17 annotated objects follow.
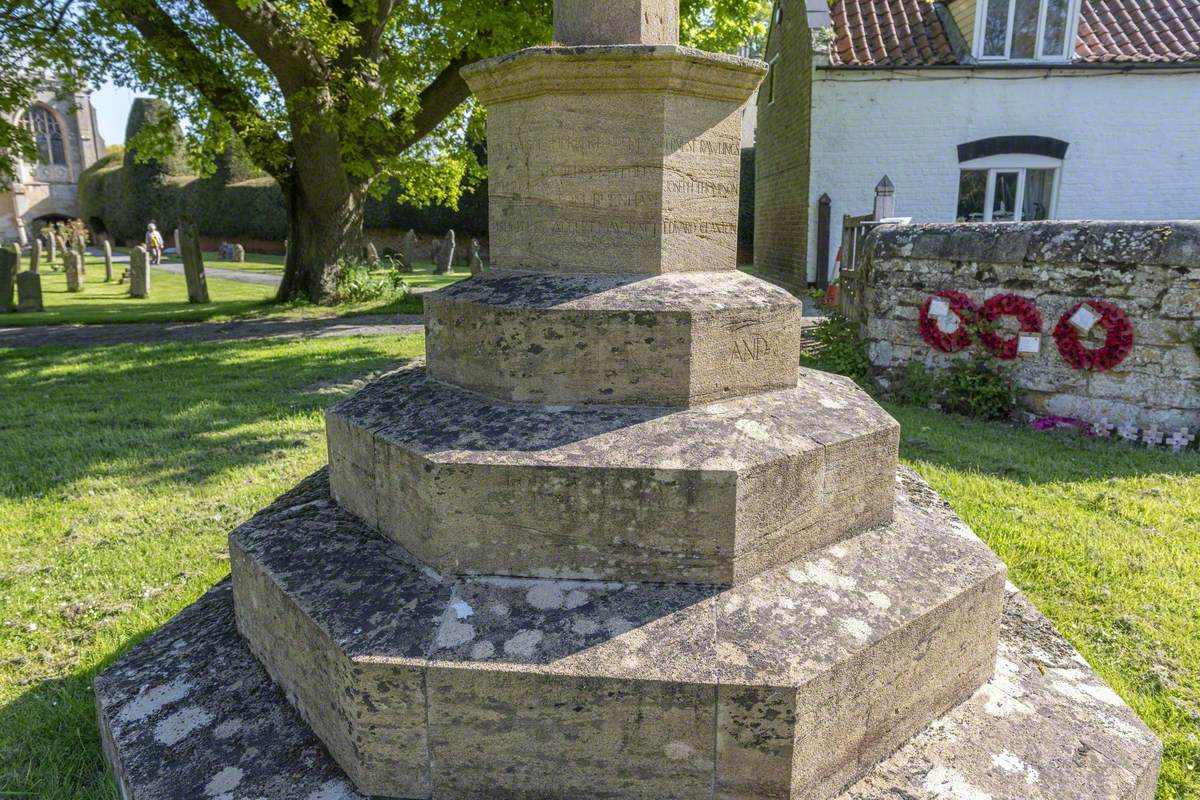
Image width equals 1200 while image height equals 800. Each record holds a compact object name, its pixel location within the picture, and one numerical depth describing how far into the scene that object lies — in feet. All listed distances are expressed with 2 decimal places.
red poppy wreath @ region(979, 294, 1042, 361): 22.22
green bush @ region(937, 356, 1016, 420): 22.94
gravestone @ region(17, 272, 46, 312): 49.88
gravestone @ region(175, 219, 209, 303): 53.52
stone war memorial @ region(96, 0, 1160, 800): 6.56
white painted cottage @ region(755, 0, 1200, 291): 45.42
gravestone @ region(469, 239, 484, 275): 74.75
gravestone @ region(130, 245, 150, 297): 57.21
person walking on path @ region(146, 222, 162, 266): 97.76
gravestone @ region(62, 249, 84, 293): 64.69
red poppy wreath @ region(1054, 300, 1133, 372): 20.72
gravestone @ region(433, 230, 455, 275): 88.17
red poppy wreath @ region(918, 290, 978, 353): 23.56
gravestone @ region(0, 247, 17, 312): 49.44
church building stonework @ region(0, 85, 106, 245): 144.25
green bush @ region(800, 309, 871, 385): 27.02
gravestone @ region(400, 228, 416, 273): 90.68
